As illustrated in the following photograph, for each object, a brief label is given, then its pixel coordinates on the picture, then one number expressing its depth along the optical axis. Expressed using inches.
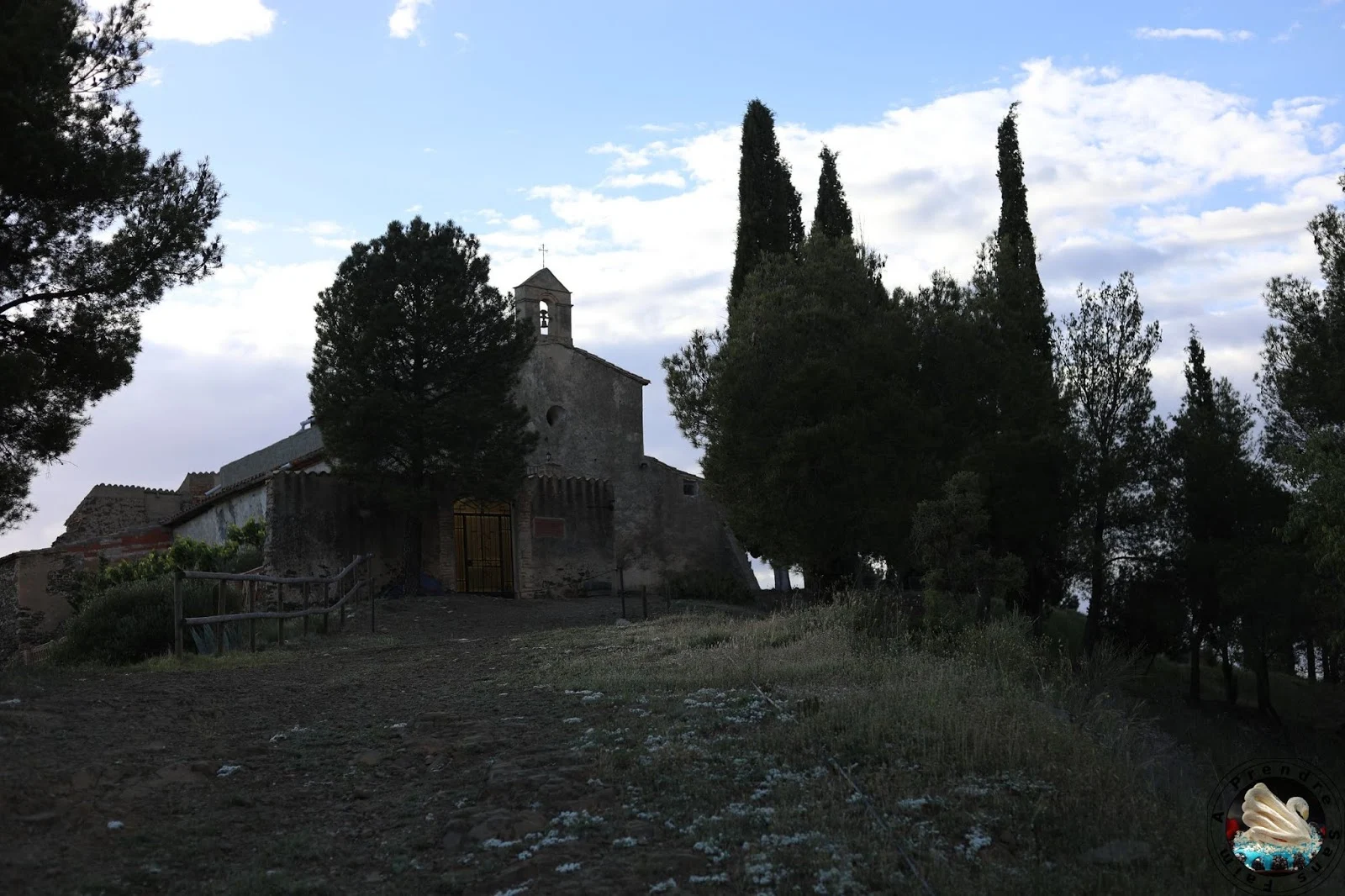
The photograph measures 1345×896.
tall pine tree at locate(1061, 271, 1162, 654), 1170.0
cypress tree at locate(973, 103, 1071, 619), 1096.2
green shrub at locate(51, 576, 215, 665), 663.8
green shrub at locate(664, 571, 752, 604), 1227.2
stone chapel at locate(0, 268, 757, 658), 1098.7
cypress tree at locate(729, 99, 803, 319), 1306.6
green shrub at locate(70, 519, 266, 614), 1046.4
